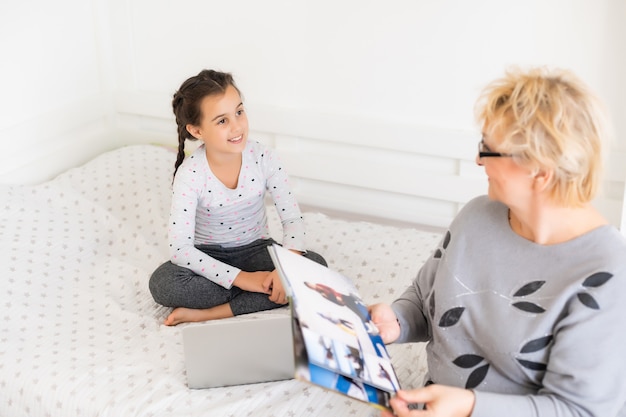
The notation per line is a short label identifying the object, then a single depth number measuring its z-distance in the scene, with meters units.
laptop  1.50
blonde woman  1.07
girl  1.83
